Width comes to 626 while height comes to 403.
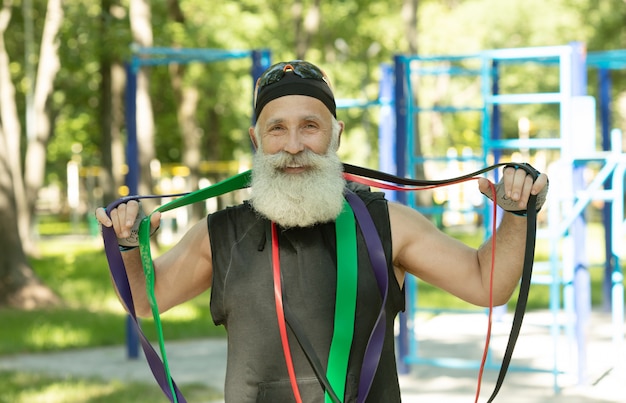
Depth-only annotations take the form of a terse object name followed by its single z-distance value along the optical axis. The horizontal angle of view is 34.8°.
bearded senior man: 2.67
